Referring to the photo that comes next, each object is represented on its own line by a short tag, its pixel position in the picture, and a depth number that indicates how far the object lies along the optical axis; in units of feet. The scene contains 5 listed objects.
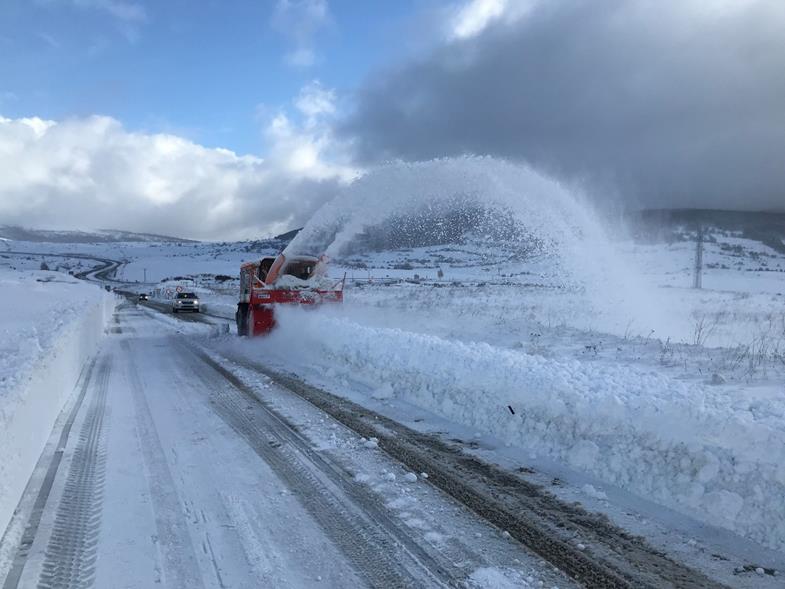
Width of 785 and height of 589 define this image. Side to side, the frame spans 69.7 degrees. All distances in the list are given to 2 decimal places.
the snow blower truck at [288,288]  54.08
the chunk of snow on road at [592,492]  16.67
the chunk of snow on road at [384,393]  30.78
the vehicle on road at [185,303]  116.06
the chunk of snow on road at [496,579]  11.79
